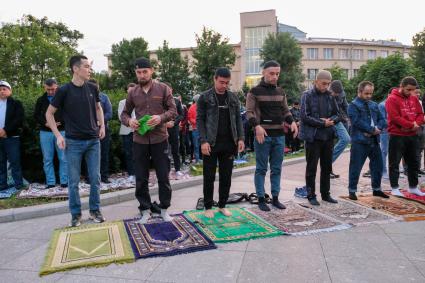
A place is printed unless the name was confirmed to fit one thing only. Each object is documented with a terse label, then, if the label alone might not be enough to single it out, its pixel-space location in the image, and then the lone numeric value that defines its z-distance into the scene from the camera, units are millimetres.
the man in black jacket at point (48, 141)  7055
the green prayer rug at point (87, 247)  3714
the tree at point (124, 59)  38562
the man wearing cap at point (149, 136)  5062
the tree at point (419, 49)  49888
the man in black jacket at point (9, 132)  6926
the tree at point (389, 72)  29359
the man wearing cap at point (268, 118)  5543
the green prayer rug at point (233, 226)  4457
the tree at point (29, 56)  28469
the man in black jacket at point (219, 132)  5117
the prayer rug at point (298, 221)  4703
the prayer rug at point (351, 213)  5105
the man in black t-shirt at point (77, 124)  4980
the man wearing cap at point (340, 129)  7965
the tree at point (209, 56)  35500
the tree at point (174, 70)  38469
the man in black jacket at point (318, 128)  5922
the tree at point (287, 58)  42156
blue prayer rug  4027
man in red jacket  6324
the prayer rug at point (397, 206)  5328
